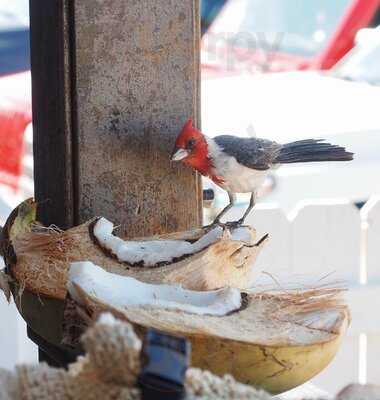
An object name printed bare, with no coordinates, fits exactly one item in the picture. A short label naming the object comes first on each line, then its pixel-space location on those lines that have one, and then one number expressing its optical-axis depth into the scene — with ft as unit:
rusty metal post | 4.56
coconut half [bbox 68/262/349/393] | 3.94
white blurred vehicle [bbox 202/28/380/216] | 10.84
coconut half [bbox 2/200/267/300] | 4.25
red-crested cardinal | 4.81
